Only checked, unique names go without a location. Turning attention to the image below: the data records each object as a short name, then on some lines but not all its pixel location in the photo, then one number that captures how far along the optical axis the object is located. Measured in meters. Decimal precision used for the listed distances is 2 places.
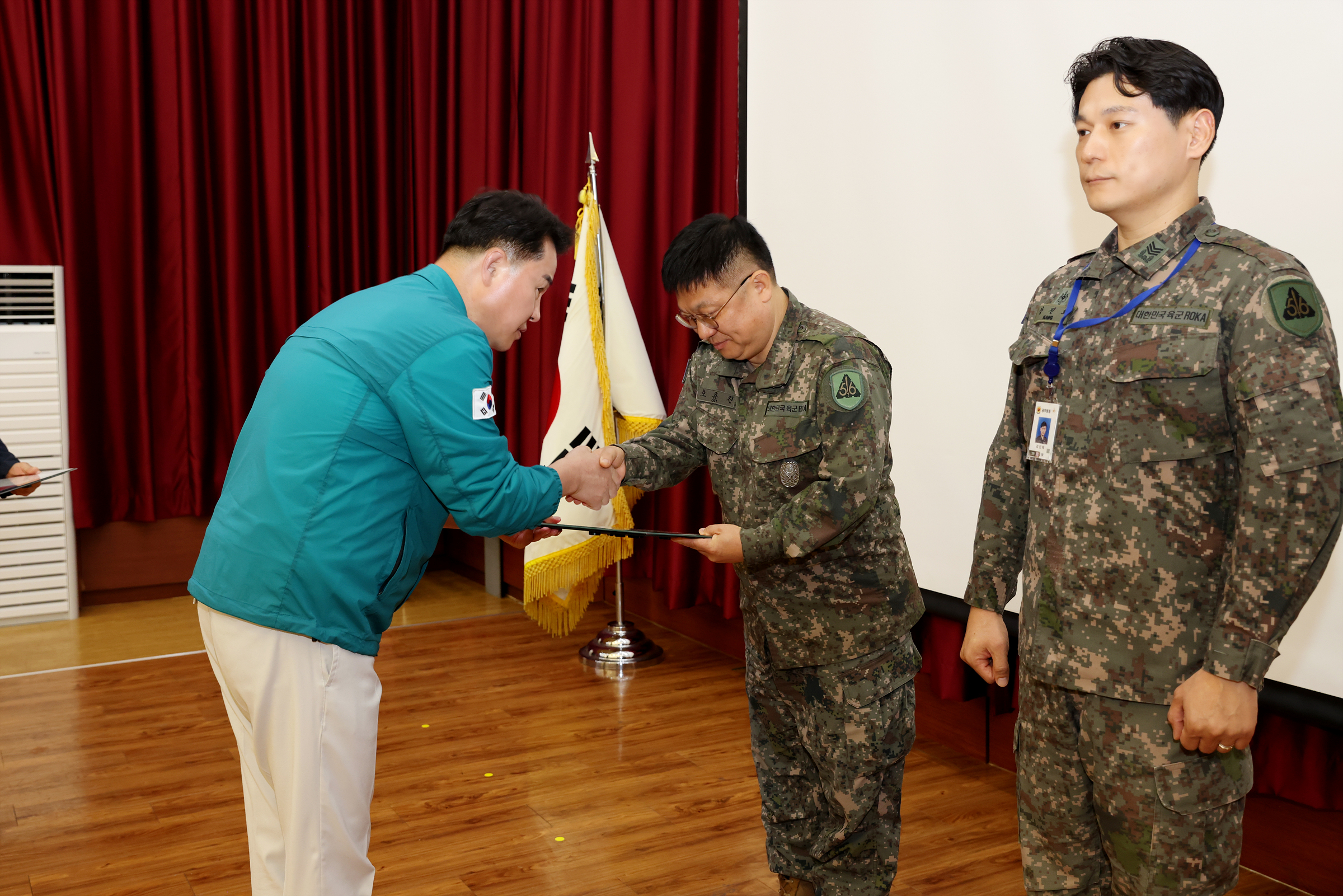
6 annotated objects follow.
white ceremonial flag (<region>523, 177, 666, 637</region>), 3.76
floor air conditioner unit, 4.49
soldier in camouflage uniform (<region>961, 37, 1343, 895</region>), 1.24
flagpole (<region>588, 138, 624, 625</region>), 3.86
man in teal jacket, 1.55
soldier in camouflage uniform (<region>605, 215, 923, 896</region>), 1.84
